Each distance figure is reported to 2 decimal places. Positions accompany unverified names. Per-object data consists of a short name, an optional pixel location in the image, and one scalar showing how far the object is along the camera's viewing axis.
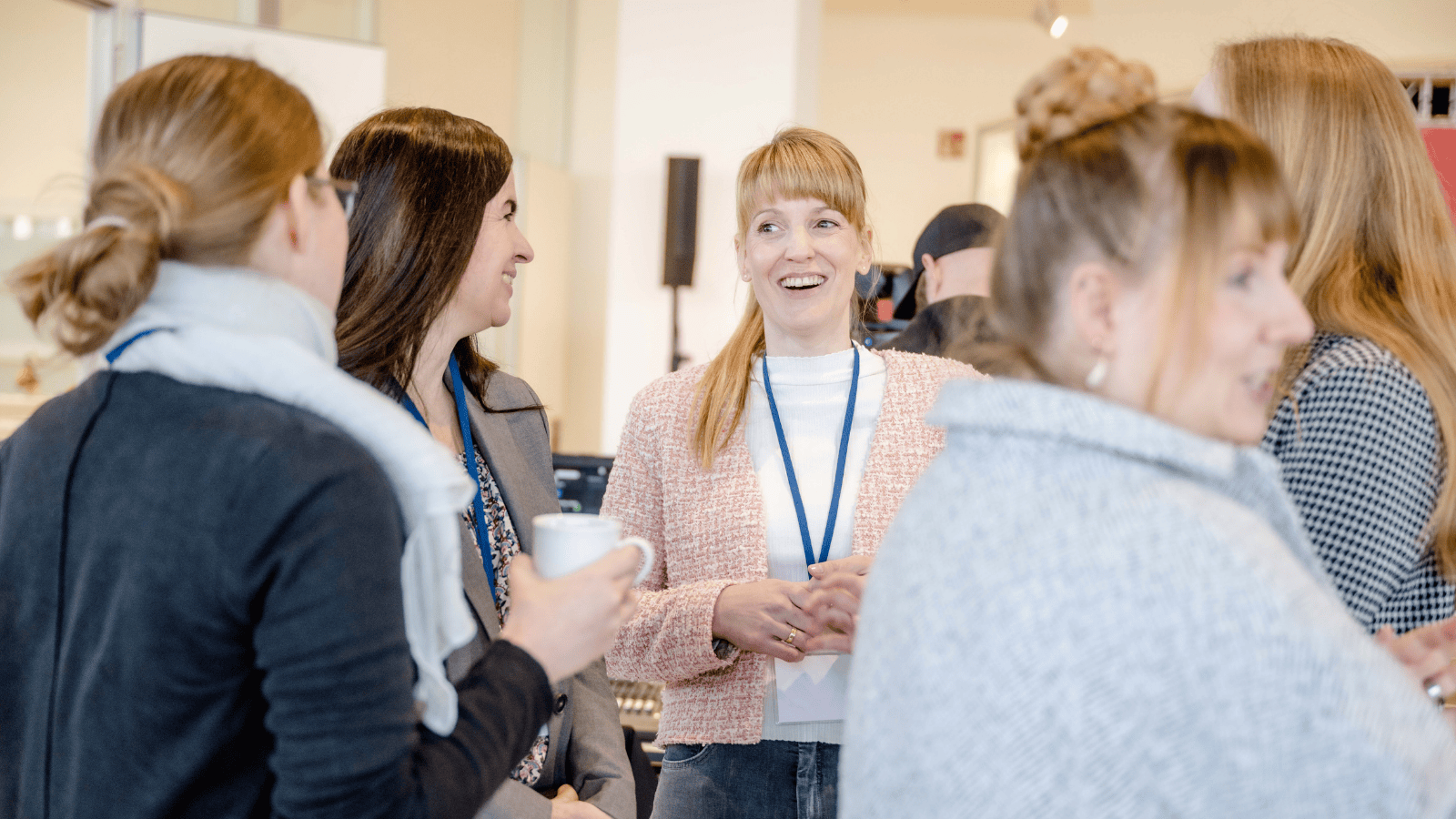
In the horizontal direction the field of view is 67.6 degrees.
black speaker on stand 4.47
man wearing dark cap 2.64
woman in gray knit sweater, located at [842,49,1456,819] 0.71
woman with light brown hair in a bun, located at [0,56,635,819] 0.83
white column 4.44
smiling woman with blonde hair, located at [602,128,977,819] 1.58
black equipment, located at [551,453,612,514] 2.42
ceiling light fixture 5.74
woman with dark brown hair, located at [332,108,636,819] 1.46
